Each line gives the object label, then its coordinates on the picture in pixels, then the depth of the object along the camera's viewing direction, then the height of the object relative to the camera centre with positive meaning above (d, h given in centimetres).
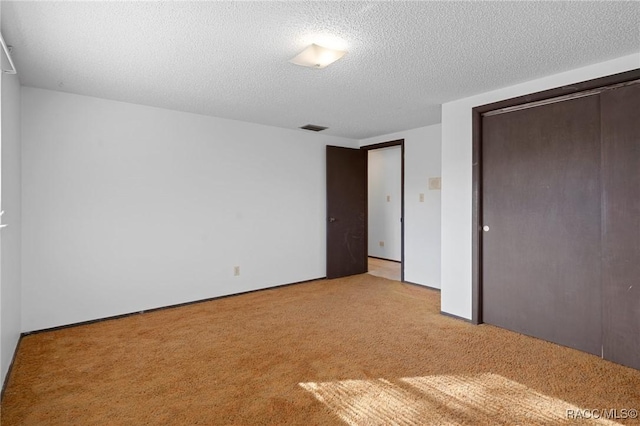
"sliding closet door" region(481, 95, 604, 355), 268 -11
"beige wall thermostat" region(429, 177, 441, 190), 463 +36
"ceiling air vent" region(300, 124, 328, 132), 476 +116
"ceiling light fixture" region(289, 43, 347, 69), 230 +105
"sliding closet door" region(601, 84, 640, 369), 243 -12
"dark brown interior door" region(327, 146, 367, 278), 534 -2
